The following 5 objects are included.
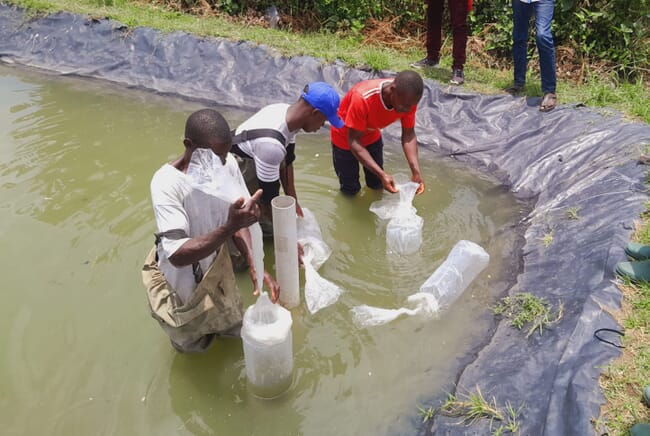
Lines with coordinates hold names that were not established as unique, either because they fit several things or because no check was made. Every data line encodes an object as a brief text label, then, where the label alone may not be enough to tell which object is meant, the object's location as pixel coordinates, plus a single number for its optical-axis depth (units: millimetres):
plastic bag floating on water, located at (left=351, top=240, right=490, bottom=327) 3130
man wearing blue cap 2893
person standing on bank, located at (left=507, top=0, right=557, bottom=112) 4875
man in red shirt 3288
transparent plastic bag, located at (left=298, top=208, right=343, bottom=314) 3168
